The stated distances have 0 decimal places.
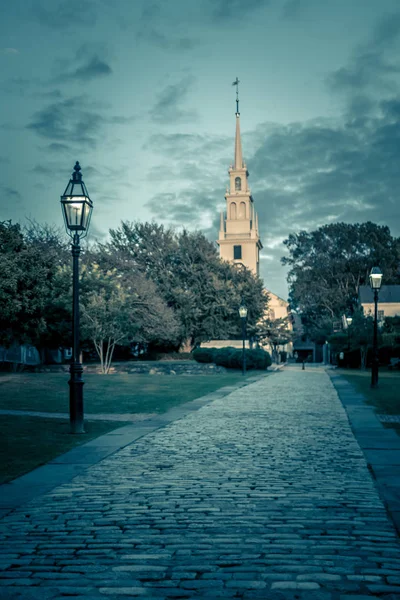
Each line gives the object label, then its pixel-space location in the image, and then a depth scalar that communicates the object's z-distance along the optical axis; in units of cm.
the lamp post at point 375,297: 2308
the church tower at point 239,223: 7344
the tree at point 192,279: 5272
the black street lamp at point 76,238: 1077
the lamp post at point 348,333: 4361
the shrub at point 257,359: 4212
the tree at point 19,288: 2375
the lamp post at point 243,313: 3616
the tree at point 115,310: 3350
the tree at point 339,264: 7031
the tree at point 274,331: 5822
